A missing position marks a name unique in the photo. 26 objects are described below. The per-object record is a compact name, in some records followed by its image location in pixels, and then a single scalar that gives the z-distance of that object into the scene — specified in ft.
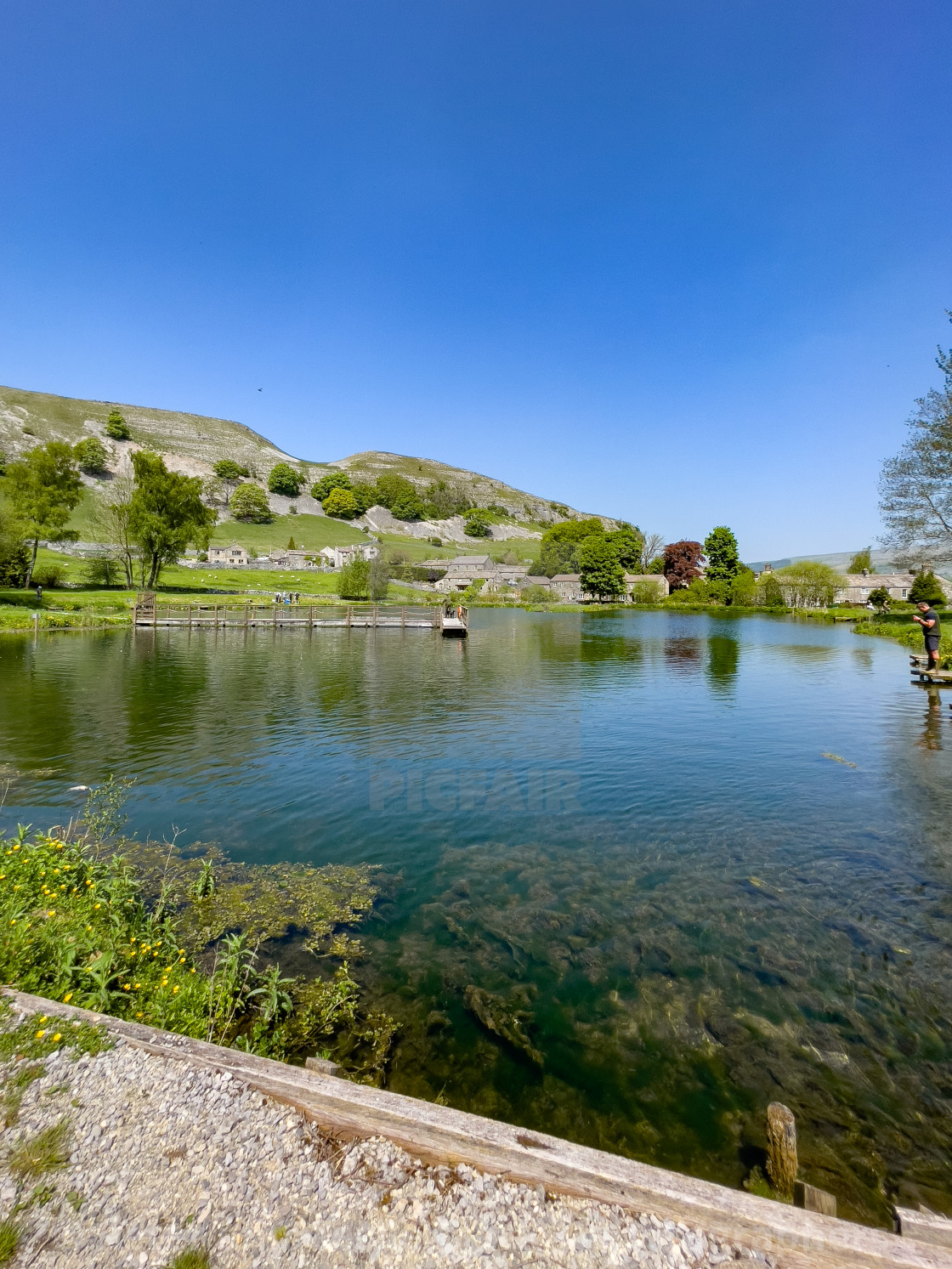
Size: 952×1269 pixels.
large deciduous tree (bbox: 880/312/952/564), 141.49
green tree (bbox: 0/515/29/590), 175.73
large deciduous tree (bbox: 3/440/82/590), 181.16
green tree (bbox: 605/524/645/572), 458.50
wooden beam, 10.36
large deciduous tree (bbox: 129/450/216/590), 222.89
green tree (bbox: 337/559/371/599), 280.92
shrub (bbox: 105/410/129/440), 602.03
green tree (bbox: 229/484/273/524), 551.18
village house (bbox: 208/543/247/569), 407.03
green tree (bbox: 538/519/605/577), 504.02
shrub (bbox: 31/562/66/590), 202.18
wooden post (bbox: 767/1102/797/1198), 14.19
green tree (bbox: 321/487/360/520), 649.20
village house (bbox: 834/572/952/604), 413.18
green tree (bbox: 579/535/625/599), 414.82
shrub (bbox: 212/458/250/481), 624.59
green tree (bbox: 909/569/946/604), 232.82
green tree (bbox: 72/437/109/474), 508.53
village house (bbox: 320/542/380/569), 434.71
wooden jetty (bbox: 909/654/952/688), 84.99
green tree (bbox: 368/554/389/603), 296.10
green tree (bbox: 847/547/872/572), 501.56
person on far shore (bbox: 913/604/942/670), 85.97
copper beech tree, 469.57
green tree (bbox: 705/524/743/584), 410.93
